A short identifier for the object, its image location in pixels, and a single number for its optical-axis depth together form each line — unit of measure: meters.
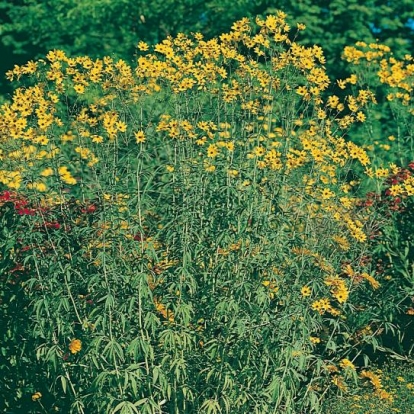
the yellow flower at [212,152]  5.19
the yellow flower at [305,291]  5.24
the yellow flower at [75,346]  5.16
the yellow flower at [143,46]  5.37
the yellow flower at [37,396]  5.76
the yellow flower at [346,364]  5.82
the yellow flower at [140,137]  5.01
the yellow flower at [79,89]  5.02
